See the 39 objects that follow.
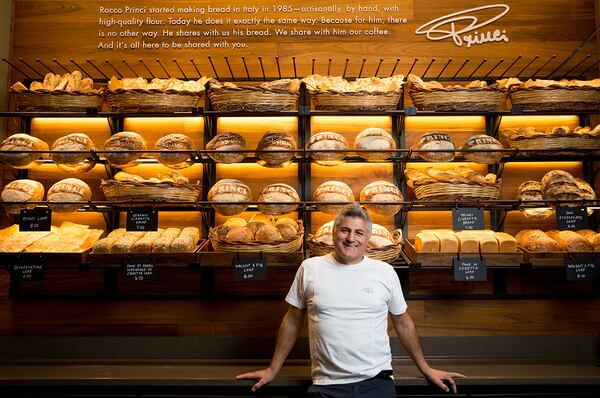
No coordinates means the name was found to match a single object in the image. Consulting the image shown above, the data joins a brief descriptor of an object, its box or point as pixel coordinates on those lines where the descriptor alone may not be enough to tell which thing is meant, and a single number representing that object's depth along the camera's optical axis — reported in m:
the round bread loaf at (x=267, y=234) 2.53
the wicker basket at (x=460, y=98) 2.74
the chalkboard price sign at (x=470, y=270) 2.51
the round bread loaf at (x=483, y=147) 2.69
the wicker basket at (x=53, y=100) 2.78
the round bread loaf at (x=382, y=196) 2.64
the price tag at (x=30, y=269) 2.56
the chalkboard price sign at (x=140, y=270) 2.51
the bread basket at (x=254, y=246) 2.51
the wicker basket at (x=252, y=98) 2.72
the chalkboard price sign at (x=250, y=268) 2.46
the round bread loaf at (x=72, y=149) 2.68
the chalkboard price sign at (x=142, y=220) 2.53
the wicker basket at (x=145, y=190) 2.57
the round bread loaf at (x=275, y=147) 2.71
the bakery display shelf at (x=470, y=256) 2.55
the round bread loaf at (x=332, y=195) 2.66
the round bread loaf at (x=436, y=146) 2.70
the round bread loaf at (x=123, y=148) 2.69
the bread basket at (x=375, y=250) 2.48
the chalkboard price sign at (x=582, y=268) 2.51
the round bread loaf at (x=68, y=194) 2.64
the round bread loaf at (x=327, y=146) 2.70
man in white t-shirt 1.94
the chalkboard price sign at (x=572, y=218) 2.53
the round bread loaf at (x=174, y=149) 2.70
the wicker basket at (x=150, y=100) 2.72
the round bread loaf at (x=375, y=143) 2.70
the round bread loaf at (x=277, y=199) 2.64
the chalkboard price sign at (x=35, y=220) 2.61
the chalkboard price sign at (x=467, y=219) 2.52
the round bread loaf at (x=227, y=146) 2.71
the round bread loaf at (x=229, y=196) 2.64
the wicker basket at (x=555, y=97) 2.77
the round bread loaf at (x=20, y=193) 2.67
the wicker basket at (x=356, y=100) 2.72
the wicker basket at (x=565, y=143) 2.69
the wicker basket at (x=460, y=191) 2.59
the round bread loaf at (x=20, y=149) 2.69
